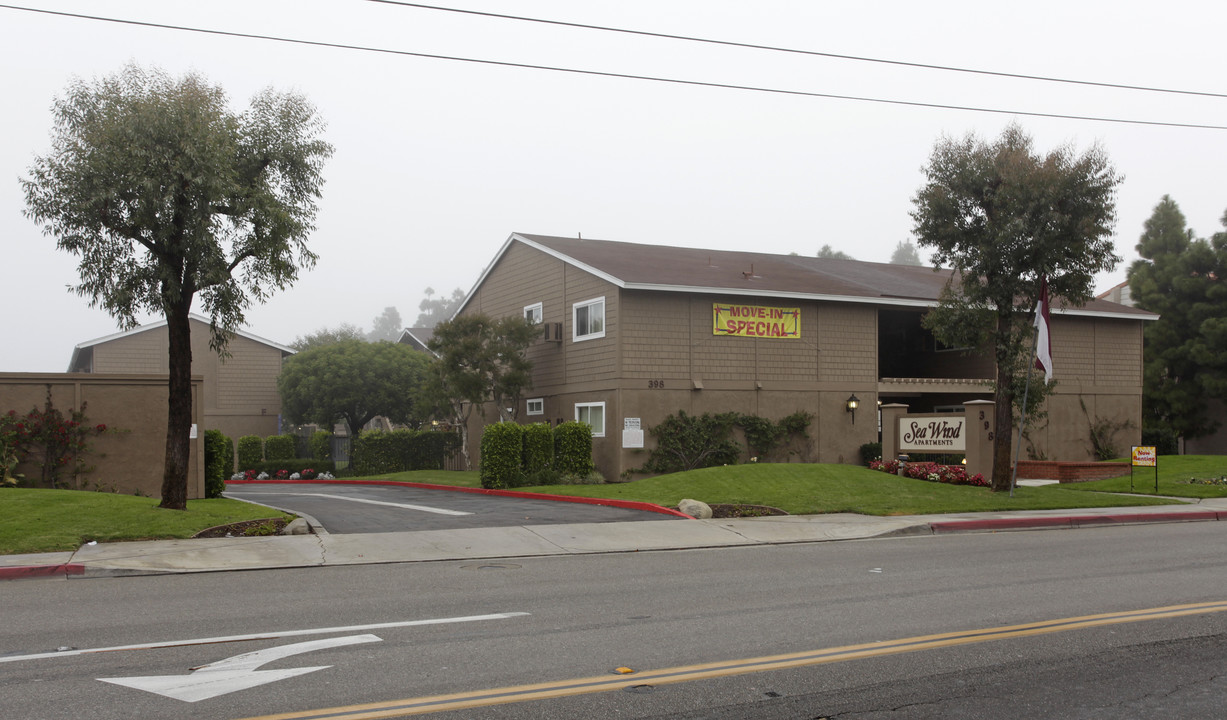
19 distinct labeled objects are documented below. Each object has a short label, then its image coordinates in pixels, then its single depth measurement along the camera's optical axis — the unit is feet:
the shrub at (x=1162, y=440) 122.31
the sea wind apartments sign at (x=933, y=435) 75.92
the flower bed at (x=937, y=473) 75.31
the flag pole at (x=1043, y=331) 69.00
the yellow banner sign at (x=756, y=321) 93.40
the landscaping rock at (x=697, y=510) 58.49
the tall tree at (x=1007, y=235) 69.00
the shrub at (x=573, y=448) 88.17
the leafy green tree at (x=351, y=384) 147.13
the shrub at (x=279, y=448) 130.41
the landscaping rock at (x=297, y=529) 50.19
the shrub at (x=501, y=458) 85.97
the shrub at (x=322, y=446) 134.62
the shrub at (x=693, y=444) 89.76
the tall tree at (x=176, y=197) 49.14
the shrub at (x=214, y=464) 68.03
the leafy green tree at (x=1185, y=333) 131.13
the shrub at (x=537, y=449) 87.61
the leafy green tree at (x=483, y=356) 100.94
